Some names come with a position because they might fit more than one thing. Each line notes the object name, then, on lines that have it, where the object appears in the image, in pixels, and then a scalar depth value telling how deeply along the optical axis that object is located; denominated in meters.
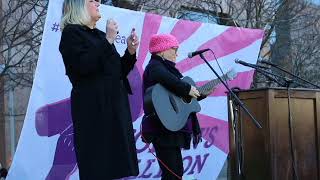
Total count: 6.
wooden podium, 4.43
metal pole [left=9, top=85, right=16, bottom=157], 10.03
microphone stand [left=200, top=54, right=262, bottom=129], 4.34
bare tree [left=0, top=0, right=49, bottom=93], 6.45
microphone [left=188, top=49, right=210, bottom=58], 4.58
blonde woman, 3.04
